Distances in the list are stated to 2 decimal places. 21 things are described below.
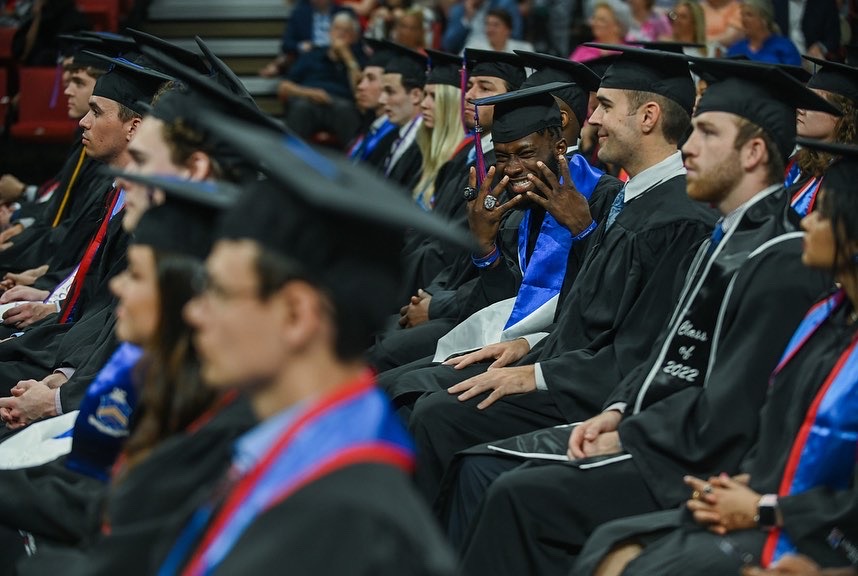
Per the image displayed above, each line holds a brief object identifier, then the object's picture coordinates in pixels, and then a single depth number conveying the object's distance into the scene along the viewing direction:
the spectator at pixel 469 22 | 20.94
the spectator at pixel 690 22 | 16.91
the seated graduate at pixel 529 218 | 8.86
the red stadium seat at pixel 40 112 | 19.69
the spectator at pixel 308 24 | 21.61
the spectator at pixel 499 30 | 19.36
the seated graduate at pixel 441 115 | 13.81
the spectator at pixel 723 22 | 16.89
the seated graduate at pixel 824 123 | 9.22
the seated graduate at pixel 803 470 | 5.41
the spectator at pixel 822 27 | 17.97
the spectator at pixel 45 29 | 20.39
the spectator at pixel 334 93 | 20.39
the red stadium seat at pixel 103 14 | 22.00
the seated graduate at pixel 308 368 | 3.52
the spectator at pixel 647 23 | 18.94
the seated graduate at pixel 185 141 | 5.51
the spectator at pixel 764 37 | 15.75
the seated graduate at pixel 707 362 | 6.41
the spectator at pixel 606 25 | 18.50
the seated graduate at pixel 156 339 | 4.88
